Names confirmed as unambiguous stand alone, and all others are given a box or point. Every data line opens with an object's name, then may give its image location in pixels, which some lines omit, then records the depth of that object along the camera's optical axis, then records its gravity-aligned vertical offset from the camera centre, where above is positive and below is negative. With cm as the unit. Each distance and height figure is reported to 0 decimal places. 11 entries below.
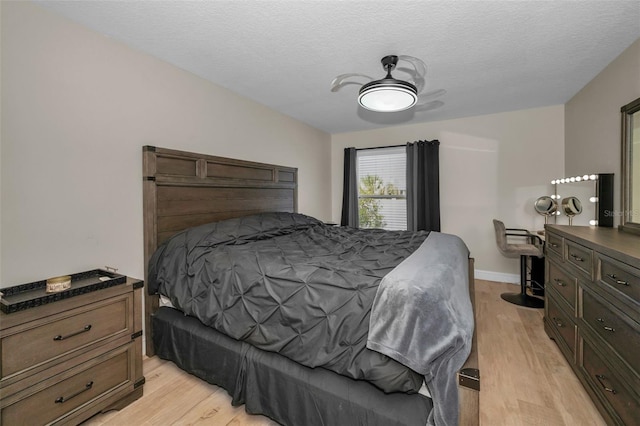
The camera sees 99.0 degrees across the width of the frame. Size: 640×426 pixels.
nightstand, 124 -75
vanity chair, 308 -49
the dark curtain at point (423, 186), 421 +40
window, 464 +41
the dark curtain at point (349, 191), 487 +36
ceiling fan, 204 +93
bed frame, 224 +19
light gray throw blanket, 111 -51
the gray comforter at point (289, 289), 130 -46
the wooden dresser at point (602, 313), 126 -59
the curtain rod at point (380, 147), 453 +110
